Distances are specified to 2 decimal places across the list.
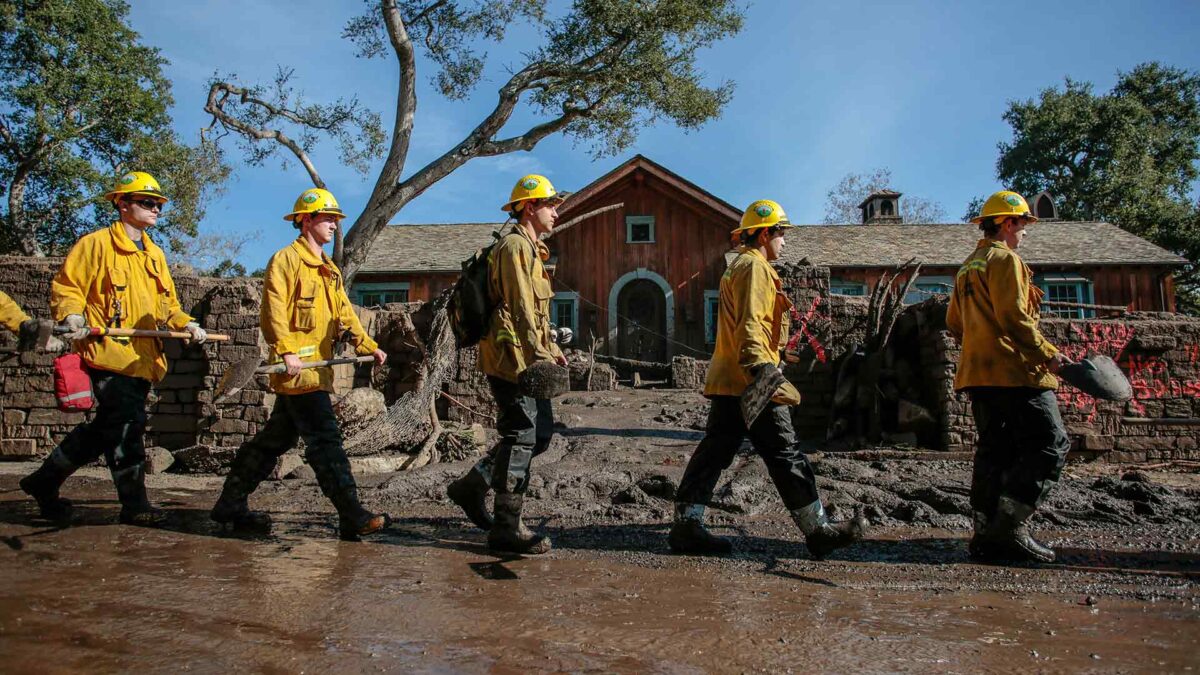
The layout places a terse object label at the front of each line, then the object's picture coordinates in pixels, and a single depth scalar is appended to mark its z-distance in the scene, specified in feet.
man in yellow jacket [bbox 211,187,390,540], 13.56
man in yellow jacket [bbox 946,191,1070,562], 12.29
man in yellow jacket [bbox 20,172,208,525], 14.06
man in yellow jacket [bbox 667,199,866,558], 12.36
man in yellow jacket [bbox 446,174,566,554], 12.50
